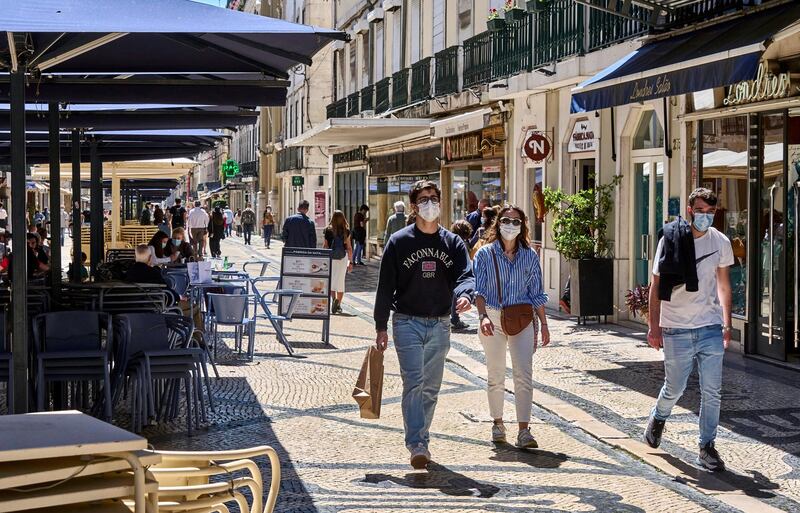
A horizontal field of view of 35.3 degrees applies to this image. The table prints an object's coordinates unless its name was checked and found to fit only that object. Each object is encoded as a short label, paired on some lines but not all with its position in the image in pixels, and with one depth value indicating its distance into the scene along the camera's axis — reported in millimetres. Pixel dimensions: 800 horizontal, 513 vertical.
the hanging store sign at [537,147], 20188
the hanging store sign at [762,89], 12953
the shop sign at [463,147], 25066
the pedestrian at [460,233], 16516
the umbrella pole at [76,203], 15219
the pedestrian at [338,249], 19328
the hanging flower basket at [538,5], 19391
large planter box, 17000
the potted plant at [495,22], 21797
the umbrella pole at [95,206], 18422
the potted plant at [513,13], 20906
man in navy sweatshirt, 8016
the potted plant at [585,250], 17031
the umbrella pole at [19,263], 7434
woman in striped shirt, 8727
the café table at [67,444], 3479
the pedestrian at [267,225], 48969
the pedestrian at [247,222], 52503
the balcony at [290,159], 57812
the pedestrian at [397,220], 22125
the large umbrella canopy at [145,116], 12977
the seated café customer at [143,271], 12320
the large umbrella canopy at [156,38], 6887
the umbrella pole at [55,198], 11479
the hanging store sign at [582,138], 18797
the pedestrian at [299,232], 18656
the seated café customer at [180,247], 18609
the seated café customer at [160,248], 17766
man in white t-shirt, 8055
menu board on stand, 15852
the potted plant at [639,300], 15602
